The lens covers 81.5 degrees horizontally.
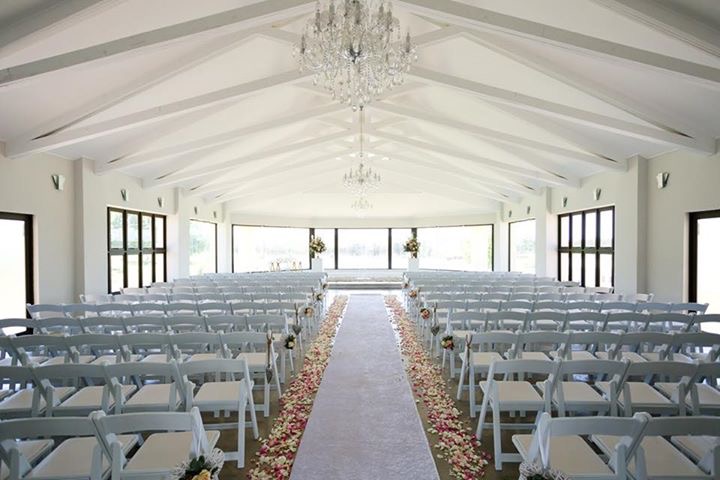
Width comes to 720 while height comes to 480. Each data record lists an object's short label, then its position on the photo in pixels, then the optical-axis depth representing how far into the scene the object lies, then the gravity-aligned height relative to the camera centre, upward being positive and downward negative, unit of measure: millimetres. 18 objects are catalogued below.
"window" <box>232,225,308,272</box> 17625 -601
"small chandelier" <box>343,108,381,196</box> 10672 +1385
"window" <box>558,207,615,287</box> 9711 -370
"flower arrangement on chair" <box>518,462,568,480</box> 1881 -1096
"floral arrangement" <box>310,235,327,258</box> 16062 -465
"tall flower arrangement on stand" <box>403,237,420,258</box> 16516 -496
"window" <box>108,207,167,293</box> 9500 -358
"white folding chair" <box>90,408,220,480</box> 1952 -1033
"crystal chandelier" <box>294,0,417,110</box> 4066 +1887
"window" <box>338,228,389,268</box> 19438 -671
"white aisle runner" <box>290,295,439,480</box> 2943 -1664
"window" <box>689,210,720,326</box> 6676 -428
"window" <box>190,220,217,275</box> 14210 -458
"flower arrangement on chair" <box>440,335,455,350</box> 4605 -1209
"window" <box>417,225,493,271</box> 17844 -625
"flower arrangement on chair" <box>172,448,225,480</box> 1912 -1098
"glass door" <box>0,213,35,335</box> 6684 -494
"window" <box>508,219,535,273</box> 14595 -471
